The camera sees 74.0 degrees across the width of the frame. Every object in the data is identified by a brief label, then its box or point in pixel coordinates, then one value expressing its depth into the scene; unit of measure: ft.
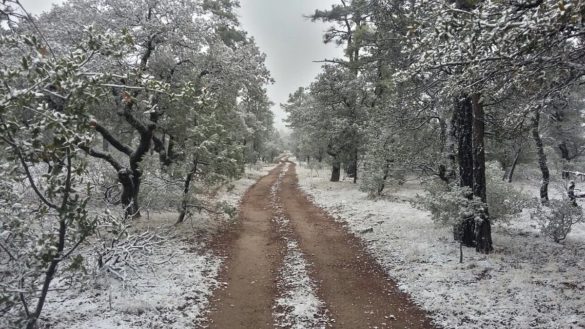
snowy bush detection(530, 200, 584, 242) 39.40
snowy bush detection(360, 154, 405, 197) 64.31
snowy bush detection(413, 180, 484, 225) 34.17
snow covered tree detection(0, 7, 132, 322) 12.50
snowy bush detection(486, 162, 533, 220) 41.68
